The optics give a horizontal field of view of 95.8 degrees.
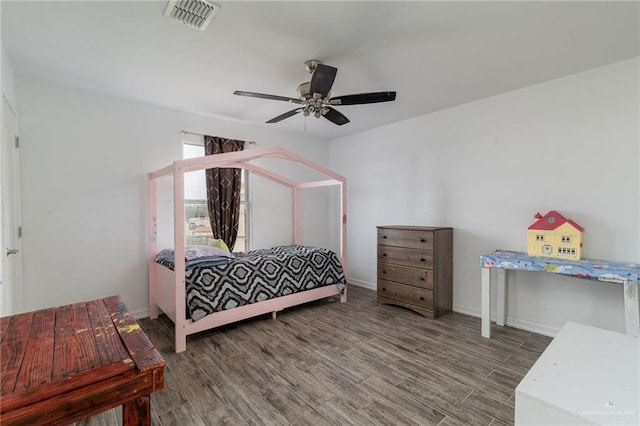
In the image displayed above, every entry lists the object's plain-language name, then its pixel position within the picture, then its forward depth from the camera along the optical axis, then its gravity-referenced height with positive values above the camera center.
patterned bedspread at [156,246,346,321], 2.80 -0.75
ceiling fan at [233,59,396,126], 2.08 +0.93
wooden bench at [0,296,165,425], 0.85 -0.54
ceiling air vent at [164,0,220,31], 1.71 +1.22
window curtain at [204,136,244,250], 3.82 +0.21
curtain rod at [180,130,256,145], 3.63 +0.98
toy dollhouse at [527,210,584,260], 2.58 -0.26
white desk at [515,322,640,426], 0.90 -0.62
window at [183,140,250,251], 3.79 +0.10
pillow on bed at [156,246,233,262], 3.02 -0.47
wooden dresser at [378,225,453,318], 3.31 -0.72
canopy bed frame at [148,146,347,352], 2.62 -0.67
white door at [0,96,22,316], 2.09 -0.08
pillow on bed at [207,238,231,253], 3.65 -0.43
